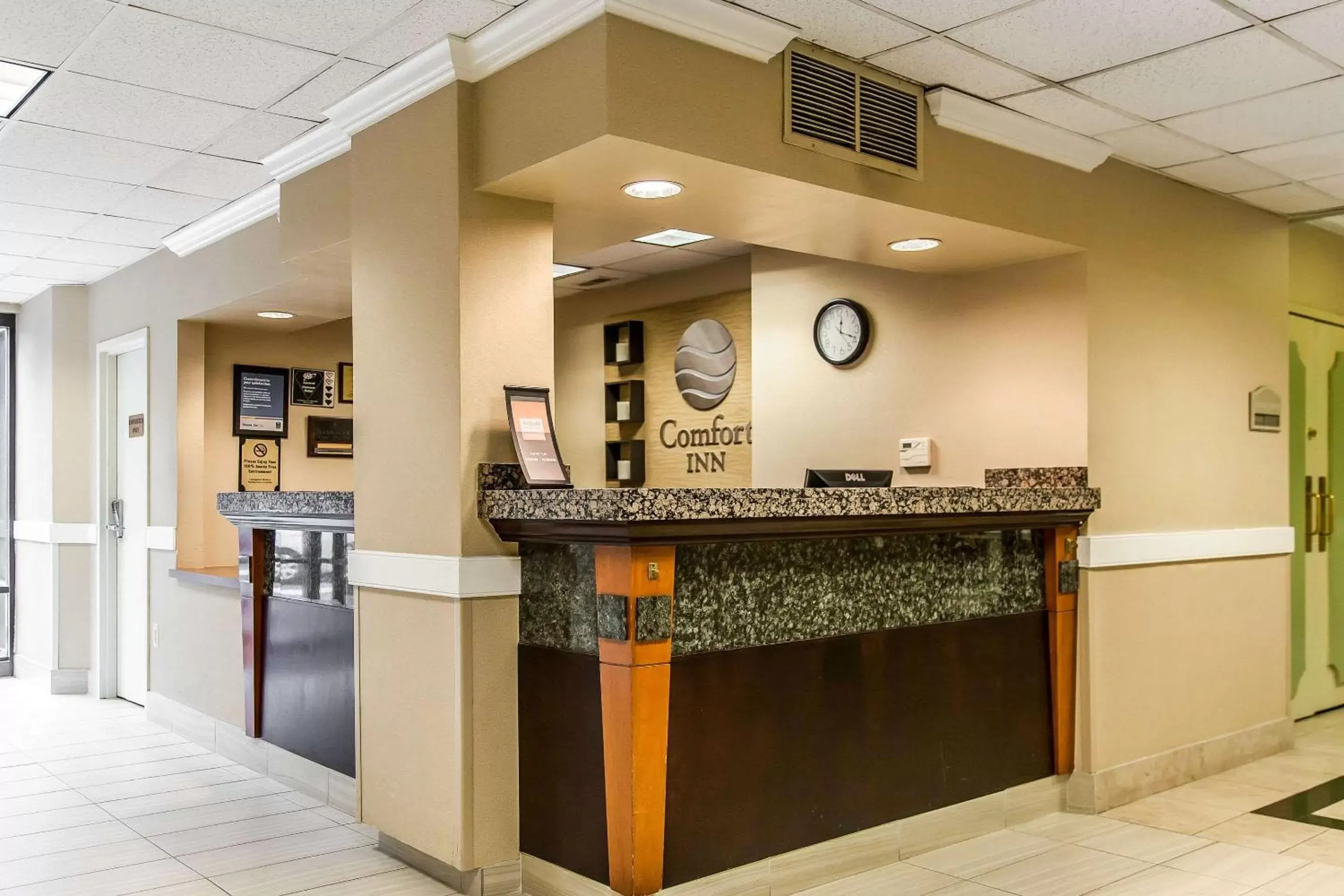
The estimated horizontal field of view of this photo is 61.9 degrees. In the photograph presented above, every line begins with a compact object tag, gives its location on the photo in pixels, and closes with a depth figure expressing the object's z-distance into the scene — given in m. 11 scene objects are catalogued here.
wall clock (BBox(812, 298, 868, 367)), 5.23
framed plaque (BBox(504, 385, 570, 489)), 3.41
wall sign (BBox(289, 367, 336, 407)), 6.59
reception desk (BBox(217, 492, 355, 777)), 4.36
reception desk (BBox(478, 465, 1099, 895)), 3.03
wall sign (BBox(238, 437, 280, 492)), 6.41
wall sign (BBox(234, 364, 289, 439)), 6.39
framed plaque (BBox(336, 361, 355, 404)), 6.81
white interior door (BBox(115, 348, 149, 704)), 6.61
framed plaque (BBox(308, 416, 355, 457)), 6.64
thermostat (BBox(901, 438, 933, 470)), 4.91
